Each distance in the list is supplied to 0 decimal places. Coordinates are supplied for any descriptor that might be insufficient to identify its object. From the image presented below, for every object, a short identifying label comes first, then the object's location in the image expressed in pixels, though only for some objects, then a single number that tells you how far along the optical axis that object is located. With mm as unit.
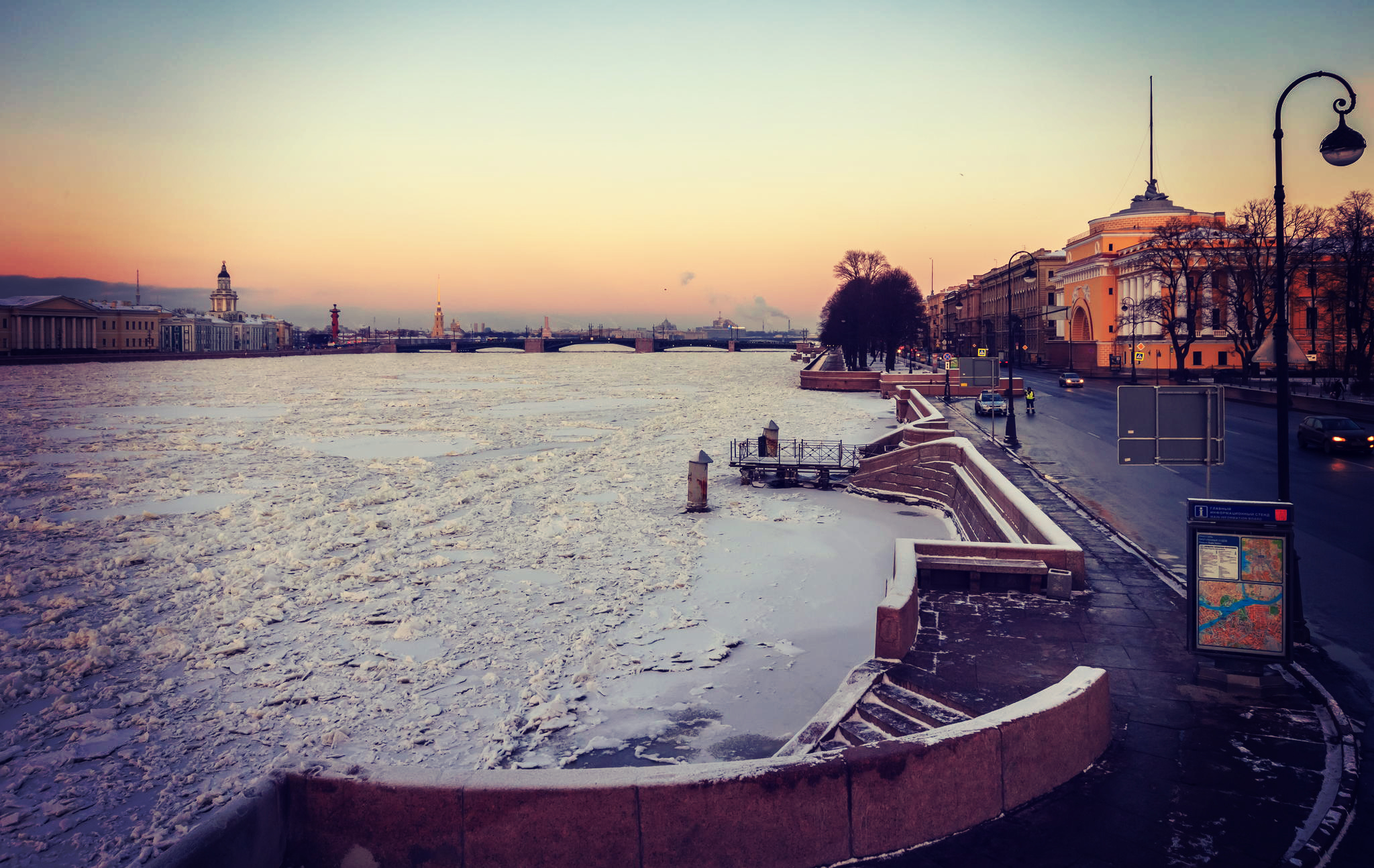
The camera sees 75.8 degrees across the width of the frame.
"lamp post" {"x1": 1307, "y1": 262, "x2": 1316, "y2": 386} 60000
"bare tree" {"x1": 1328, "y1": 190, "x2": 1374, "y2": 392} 49156
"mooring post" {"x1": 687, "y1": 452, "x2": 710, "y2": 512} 24203
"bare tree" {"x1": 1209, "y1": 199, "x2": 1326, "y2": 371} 56094
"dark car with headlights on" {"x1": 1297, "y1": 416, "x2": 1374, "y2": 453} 27969
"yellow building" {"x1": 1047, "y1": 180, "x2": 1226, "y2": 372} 82562
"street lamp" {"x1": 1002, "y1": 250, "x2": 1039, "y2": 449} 30544
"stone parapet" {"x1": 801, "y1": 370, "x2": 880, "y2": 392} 81812
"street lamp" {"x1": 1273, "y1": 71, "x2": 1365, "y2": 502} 9609
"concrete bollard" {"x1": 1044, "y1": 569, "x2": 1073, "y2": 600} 10906
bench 11000
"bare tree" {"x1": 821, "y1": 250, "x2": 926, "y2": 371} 97062
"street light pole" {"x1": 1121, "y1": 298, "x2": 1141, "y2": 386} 72750
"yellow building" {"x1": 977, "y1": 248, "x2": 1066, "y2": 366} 107625
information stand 7754
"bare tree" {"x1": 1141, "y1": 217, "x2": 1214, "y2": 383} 66438
